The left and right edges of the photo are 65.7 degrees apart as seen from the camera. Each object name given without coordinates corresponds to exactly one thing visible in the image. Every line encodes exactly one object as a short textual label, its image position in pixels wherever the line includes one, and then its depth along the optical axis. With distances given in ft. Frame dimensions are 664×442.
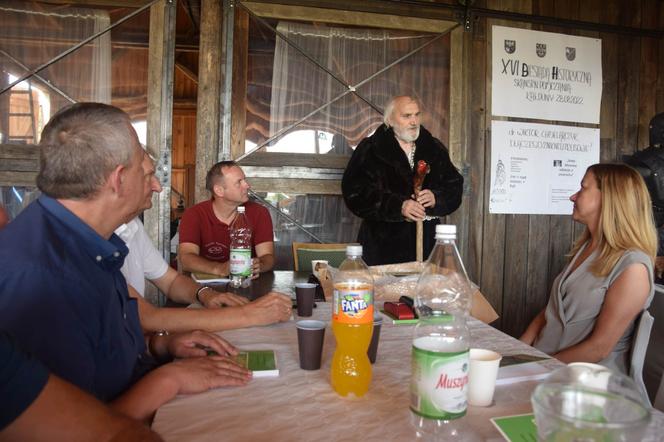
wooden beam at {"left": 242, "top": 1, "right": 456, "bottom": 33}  12.49
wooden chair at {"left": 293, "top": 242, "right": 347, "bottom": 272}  10.19
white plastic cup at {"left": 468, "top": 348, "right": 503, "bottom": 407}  3.16
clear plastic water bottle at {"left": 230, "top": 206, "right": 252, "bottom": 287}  6.82
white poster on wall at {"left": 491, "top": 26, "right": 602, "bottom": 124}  13.76
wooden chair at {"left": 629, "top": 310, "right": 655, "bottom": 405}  5.21
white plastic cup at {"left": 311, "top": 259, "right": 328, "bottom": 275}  7.59
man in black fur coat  10.75
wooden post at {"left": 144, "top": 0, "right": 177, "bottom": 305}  11.96
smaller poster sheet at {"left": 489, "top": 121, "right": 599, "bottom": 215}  13.85
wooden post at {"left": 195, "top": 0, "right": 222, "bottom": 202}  12.08
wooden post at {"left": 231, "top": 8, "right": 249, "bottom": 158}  12.30
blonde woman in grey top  5.31
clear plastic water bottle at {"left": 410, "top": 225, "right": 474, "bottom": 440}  2.64
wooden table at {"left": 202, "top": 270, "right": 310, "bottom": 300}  6.76
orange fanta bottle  3.43
